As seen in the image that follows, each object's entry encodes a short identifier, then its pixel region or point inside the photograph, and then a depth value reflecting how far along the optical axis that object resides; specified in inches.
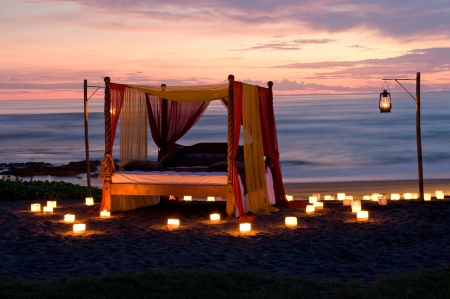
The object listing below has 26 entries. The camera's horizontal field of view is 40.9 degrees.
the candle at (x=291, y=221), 277.0
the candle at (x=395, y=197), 367.5
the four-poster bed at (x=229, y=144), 299.6
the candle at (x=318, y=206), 325.5
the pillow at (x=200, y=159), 369.7
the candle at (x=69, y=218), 295.8
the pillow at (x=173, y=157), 360.4
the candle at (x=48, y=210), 324.5
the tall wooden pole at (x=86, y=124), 358.3
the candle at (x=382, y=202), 331.9
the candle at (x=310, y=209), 315.3
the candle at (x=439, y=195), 353.4
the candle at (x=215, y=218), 292.4
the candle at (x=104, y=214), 311.9
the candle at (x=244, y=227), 263.4
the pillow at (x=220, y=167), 311.4
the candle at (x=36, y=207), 328.5
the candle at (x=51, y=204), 332.8
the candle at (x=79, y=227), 267.0
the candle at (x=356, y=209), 309.1
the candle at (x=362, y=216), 289.3
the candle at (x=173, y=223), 277.9
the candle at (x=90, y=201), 352.5
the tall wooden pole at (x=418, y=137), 337.4
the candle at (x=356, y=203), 312.6
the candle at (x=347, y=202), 336.8
